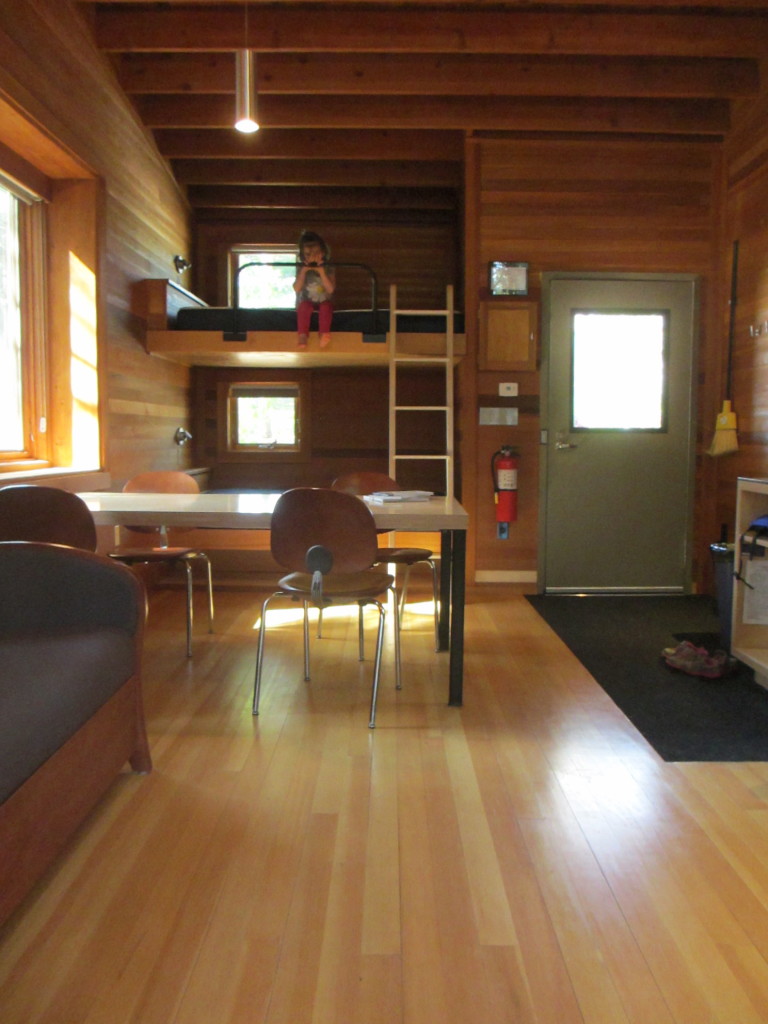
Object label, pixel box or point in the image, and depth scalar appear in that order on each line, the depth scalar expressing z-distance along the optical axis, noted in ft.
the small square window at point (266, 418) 22.25
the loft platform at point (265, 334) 16.31
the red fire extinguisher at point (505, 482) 16.55
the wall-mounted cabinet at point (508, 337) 16.81
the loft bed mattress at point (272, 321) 16.94
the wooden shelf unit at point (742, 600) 11.07
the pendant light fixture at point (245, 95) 10.85
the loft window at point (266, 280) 21.84
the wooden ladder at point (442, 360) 16.10
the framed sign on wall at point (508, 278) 16.63
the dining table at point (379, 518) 9.10
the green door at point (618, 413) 16.81
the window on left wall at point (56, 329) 13.05
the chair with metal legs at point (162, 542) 11.95
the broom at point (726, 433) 15.37
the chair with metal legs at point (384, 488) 12.34
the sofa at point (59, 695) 5.11
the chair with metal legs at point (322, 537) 8.89
